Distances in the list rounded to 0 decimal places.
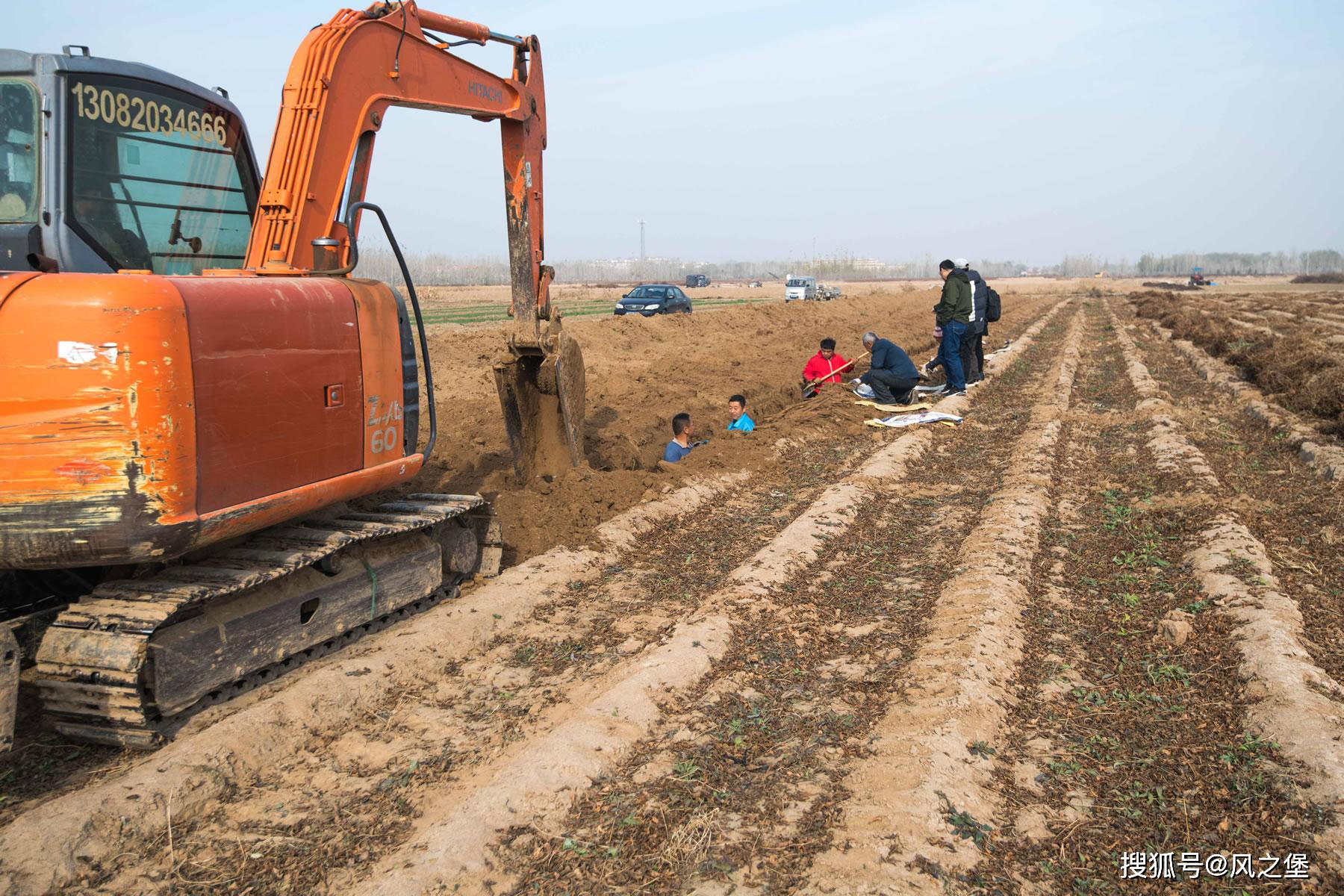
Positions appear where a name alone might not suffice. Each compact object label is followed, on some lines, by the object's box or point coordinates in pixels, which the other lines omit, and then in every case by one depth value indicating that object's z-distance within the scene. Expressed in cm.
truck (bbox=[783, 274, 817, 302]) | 4853
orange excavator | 397
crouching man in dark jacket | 1398
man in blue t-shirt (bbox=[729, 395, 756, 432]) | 1202
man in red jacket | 1483
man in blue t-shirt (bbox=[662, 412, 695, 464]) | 1052
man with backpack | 1588
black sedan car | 3303
